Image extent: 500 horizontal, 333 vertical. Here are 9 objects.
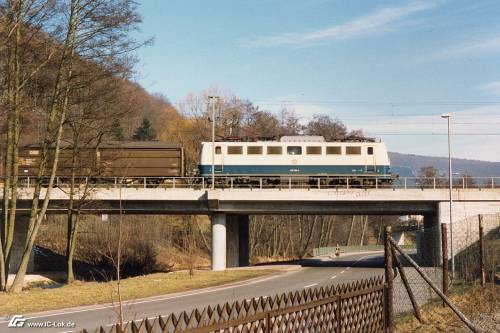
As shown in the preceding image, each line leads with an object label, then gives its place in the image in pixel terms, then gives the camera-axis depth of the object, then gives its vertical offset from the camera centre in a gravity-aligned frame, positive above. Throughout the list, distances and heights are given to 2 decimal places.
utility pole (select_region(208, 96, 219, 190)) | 41.58 +3.71
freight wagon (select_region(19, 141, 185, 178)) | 45.62 +0.91
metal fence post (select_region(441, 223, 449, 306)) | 13.07 -2.05
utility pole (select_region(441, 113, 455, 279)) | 34.41 +0.80
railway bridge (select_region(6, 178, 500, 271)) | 38.41 -2.24
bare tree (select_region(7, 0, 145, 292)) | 24.67 +5.17
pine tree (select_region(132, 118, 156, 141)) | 95.94 +6.41
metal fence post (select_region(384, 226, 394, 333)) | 9.65 -1.85
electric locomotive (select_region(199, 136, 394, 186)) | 46.56 +0.67
